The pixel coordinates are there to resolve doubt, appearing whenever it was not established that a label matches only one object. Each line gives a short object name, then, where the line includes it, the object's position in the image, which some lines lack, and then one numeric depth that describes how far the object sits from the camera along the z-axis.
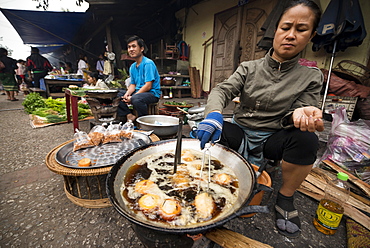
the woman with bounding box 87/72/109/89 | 5.21
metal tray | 1.74
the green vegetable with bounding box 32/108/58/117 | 5.01
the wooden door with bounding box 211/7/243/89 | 6.69
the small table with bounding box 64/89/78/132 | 3.40
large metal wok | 0.74
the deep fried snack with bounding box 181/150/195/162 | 1.50
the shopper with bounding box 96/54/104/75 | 11.91
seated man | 3.64
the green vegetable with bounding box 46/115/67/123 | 4.66
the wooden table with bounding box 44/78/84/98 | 7.28
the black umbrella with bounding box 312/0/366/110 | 3.30
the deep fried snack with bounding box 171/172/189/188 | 1.21
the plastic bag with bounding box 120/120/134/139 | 2.33
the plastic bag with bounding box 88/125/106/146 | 2.13
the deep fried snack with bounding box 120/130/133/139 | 2.32
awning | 8.81
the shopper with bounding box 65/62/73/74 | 13.67
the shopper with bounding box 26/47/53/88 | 9.82
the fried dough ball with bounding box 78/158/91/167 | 1.66
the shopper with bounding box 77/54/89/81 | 11.61
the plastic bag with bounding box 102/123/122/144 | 2.21
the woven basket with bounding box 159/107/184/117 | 4.47
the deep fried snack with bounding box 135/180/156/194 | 1.12
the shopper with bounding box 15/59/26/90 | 13.04
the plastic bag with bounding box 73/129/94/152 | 2.00
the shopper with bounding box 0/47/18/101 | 8.37
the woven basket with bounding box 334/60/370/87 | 3.83
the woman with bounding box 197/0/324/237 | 1.42
